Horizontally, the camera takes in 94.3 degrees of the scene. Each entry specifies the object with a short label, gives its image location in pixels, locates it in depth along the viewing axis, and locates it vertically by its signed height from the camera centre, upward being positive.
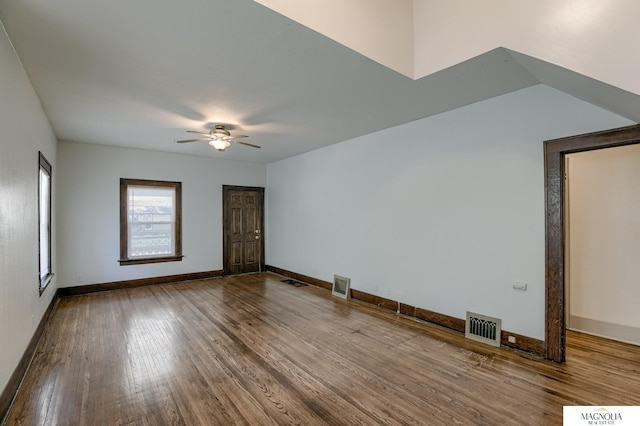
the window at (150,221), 6.04 -0.14
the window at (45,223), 3.97 -0.12
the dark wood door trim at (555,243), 2.94 -0.28
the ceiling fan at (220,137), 4.34 +1.16
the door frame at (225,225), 7.21 -0.25
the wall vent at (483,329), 3.38 -1.34
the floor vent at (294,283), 6.29 -1.48
